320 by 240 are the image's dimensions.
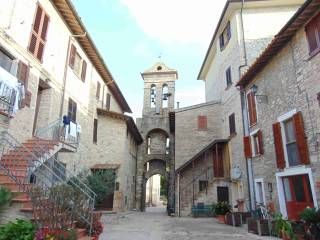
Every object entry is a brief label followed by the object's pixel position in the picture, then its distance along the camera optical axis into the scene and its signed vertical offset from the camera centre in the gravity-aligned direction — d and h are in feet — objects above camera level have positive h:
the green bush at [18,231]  17.53 -2.37
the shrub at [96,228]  24.52 -3.06
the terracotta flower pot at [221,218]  46.05 -4.02
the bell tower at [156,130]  84.07 +20.99
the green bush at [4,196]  20.10 -0.09
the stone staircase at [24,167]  20.90 +2.69
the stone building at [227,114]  50.42 +18.39
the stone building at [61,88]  29.63 +15.87
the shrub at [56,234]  17.72 -2.63
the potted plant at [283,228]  24.77 -3.09
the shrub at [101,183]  43.98 +2.02
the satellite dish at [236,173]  48.96 +4.01
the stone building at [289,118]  28.78 +9.69
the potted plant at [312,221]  22.89 -2.17
